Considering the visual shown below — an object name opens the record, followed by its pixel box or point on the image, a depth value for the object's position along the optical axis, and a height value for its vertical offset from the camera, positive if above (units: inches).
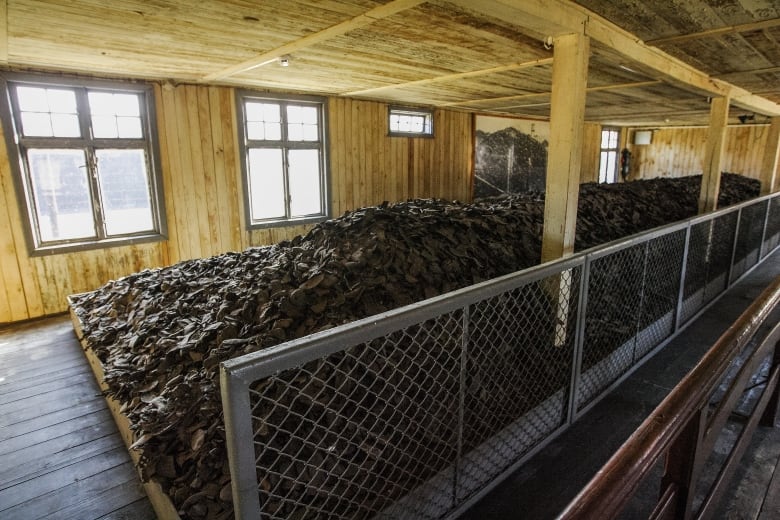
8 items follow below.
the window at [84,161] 175.9 +6.5
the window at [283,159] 241.9 +8.7
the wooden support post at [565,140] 106.5 +8.2
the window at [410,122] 305.7 +37.9
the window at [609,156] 529.7 +18.8
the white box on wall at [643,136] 537.3 +43.5
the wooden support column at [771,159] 308.8 +7.5
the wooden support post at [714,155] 219.5 +7.8
